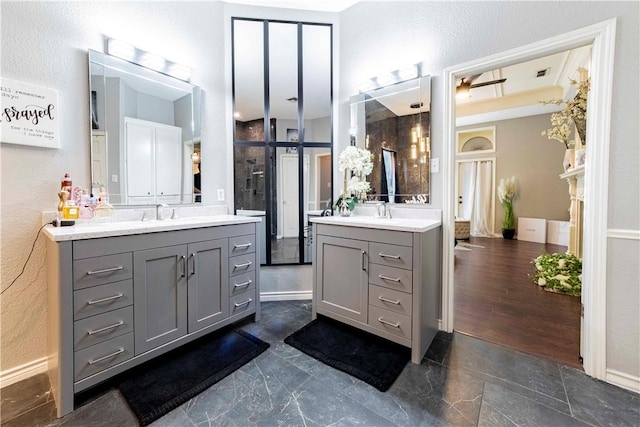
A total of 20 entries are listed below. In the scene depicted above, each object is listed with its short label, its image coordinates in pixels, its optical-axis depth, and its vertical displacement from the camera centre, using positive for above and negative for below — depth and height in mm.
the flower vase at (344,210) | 2517 -44
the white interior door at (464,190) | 7016 +421
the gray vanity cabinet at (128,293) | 1282 -508
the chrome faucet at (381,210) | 2336 -41
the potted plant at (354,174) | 2439 +298
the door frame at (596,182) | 1475 +134
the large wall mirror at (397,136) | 2186 +634
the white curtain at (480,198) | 6723 +193
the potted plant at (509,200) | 6262 +128
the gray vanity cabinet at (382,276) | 1685 -504
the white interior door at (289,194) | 2752 +121
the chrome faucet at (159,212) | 2062 -52
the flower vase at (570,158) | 3481 +639
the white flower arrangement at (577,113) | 2650 +979
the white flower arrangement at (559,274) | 2863 -794
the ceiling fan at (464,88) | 3654 +1638
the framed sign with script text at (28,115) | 1456 +523
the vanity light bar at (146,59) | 1871 +1133
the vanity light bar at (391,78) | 2211 +1139
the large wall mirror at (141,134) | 1823 +557
